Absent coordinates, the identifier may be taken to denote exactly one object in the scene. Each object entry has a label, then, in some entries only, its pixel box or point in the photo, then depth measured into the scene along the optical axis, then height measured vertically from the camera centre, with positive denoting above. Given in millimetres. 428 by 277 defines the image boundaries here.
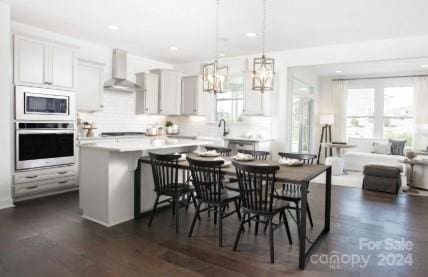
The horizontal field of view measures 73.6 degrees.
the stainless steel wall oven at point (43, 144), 4301 -314
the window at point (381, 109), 8555 +668
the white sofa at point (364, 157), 7500 -728
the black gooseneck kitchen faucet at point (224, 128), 6965 -7
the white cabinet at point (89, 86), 5383 +766
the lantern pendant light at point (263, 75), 3260 +610
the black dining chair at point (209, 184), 2969 -610
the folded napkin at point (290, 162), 3387 -391
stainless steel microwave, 4281 +324
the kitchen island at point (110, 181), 3465 -696
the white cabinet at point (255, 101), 6285 +604
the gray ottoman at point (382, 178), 5351 -903
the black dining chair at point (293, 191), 3137 -748
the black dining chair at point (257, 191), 2600 -602
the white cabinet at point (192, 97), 7172 +773
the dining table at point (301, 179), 2558 -483
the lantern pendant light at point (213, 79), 3498 +605
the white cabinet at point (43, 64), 4277 +962
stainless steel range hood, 6057 +1160
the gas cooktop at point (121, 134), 5856 -176
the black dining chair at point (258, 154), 4017 -371
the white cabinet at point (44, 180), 4316 -903
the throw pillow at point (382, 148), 7992 -500
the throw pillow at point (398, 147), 7910 -446
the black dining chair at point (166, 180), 3256 -639
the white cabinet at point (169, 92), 6992 +876
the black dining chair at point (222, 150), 4431 -348
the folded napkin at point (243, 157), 3729 -380
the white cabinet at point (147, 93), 6688 +780
